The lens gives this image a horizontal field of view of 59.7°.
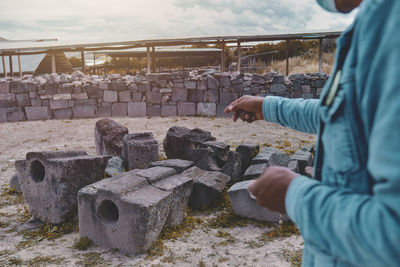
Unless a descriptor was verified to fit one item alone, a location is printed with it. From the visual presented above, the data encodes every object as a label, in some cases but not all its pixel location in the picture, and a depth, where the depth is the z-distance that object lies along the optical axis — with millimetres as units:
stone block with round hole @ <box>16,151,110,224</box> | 4762
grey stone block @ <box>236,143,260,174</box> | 6582
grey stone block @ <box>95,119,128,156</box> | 7086
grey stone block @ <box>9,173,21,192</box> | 6180
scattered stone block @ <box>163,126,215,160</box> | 7016
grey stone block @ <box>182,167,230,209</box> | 5241
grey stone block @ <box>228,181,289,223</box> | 4816
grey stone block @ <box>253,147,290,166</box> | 6140
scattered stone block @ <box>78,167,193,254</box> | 3951
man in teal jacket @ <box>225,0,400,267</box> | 702
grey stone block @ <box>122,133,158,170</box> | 6301
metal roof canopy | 17141
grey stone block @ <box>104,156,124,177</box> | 5842
